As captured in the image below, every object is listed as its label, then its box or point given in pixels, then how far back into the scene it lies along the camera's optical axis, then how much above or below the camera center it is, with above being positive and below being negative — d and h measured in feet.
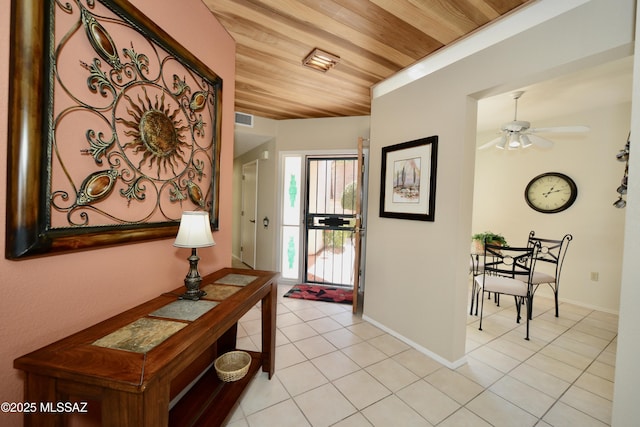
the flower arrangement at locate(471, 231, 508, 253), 11.07 -1.33
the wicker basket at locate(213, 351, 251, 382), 5.36 -3.50
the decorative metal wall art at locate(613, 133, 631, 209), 4.51 +1.03
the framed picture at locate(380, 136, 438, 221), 7.20 +0.88
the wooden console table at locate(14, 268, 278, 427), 2.44 -1.70
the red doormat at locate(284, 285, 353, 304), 11.48 -4.20
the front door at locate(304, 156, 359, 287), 12.84 -0.71
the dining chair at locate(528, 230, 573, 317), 9.92 -2.50
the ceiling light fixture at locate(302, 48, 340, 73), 7.32 +4.40
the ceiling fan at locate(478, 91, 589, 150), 9.42 +3.07
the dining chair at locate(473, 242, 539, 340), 8.70 -2.63
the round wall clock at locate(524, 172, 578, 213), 11.73 +0.95
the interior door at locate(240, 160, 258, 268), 15.28 -0.67
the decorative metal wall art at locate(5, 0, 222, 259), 2.66 +0.96
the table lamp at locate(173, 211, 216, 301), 4.24 -0.63
